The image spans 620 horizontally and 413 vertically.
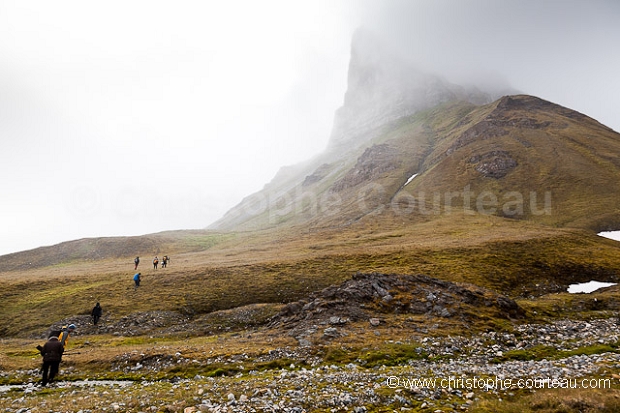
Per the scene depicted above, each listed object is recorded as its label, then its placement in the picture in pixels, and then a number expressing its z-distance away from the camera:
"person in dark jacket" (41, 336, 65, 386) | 21.72
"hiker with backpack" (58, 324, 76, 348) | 24.54
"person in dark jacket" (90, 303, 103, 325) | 40.19
